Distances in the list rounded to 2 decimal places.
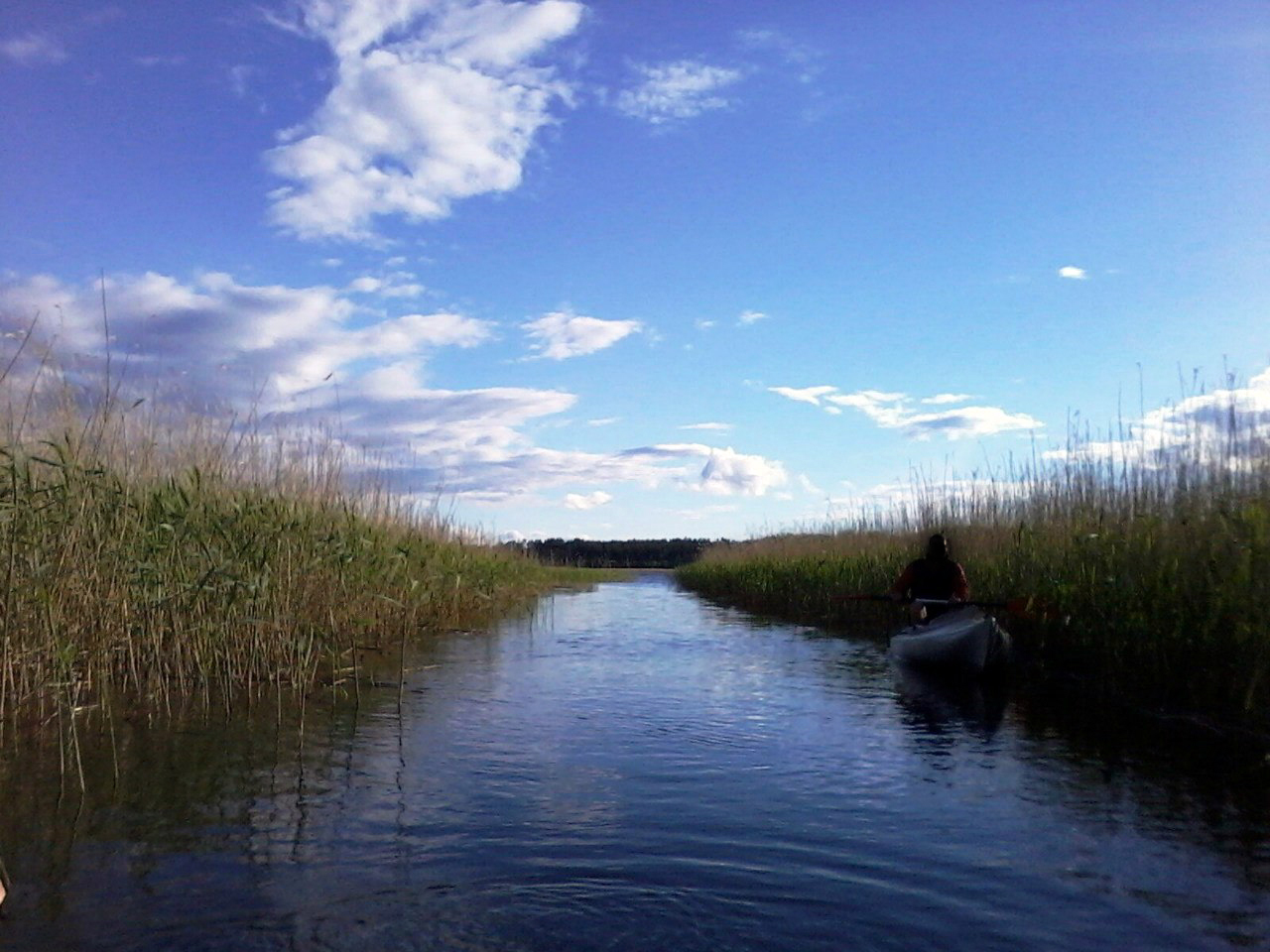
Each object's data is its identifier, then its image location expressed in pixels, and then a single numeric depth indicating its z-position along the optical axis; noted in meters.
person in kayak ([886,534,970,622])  10.34
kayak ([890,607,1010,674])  8.54
